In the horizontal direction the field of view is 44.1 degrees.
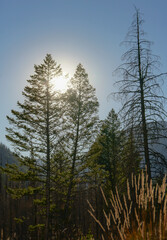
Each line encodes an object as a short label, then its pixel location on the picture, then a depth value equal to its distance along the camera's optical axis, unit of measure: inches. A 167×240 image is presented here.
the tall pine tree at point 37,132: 522.3
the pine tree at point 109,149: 684.1
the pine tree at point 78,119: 589.5
